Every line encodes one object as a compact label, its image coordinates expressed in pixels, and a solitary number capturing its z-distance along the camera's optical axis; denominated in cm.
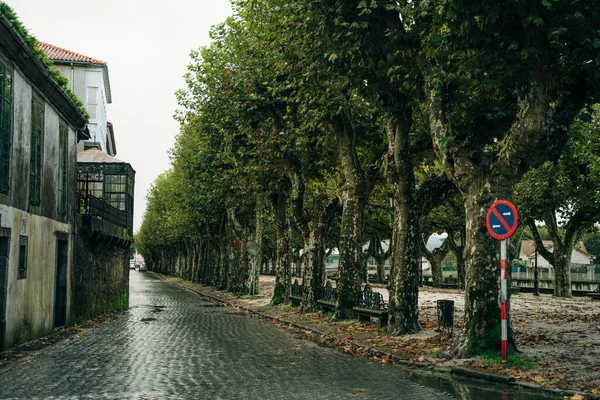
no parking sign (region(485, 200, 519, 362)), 1040
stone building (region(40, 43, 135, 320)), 2027
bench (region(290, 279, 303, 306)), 2518
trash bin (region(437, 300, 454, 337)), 1412
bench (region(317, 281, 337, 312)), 2095
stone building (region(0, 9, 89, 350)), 1277
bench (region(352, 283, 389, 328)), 1644
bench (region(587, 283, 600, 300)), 3086
